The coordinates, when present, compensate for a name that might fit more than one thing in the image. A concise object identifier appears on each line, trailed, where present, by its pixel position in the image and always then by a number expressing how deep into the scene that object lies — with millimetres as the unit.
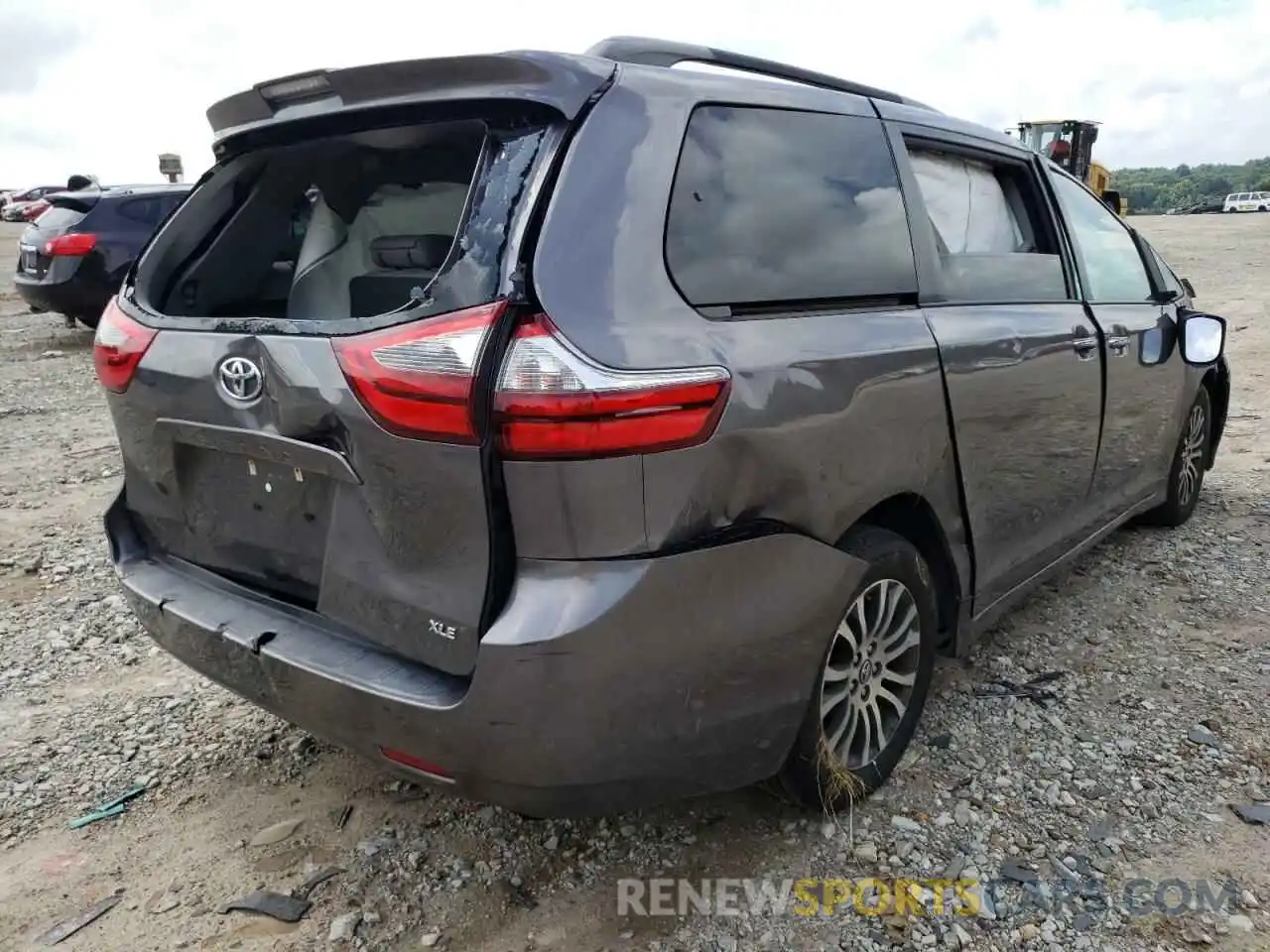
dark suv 9734
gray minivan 1776
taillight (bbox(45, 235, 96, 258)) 9719
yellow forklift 23594
